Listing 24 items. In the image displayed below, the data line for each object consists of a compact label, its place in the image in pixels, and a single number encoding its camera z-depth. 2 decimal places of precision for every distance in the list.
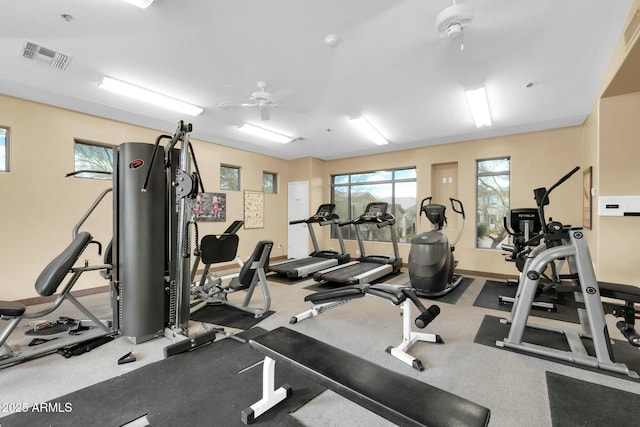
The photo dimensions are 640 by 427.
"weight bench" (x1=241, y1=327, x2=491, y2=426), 1.20
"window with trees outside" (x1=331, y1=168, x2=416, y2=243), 7.05
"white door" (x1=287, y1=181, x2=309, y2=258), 8.00
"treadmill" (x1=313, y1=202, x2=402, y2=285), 4.97
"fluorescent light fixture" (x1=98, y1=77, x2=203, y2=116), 3.54
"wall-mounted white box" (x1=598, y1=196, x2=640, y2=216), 3.41
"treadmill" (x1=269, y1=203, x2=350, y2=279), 5.55
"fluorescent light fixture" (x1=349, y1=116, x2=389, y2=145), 4.98
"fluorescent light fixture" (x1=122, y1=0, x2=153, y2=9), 2.19
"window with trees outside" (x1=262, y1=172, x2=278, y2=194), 7.78
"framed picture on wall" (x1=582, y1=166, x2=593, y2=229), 4.21
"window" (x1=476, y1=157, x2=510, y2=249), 5.85
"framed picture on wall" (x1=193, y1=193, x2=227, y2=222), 6.15
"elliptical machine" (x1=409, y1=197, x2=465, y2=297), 4.27
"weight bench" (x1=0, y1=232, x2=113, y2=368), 2.33
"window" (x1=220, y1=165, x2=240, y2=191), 6.69
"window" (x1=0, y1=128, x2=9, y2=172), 3.94
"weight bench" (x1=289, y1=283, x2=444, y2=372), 2.43
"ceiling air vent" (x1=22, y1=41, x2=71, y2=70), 2.87
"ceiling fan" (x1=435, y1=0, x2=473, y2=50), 2.21
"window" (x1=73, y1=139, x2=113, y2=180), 4.62
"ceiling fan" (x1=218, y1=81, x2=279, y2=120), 3.73
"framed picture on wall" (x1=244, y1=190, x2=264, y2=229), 7.04
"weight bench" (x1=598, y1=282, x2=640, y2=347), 2.19
